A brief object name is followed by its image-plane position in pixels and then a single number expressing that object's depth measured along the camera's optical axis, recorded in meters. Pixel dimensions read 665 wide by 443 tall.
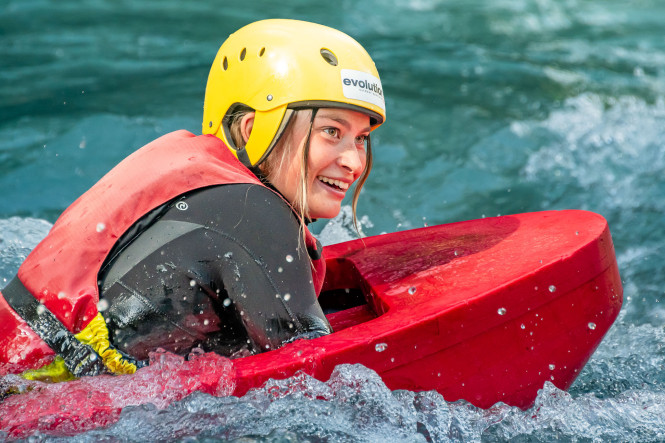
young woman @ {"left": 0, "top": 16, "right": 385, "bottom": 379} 5.75
